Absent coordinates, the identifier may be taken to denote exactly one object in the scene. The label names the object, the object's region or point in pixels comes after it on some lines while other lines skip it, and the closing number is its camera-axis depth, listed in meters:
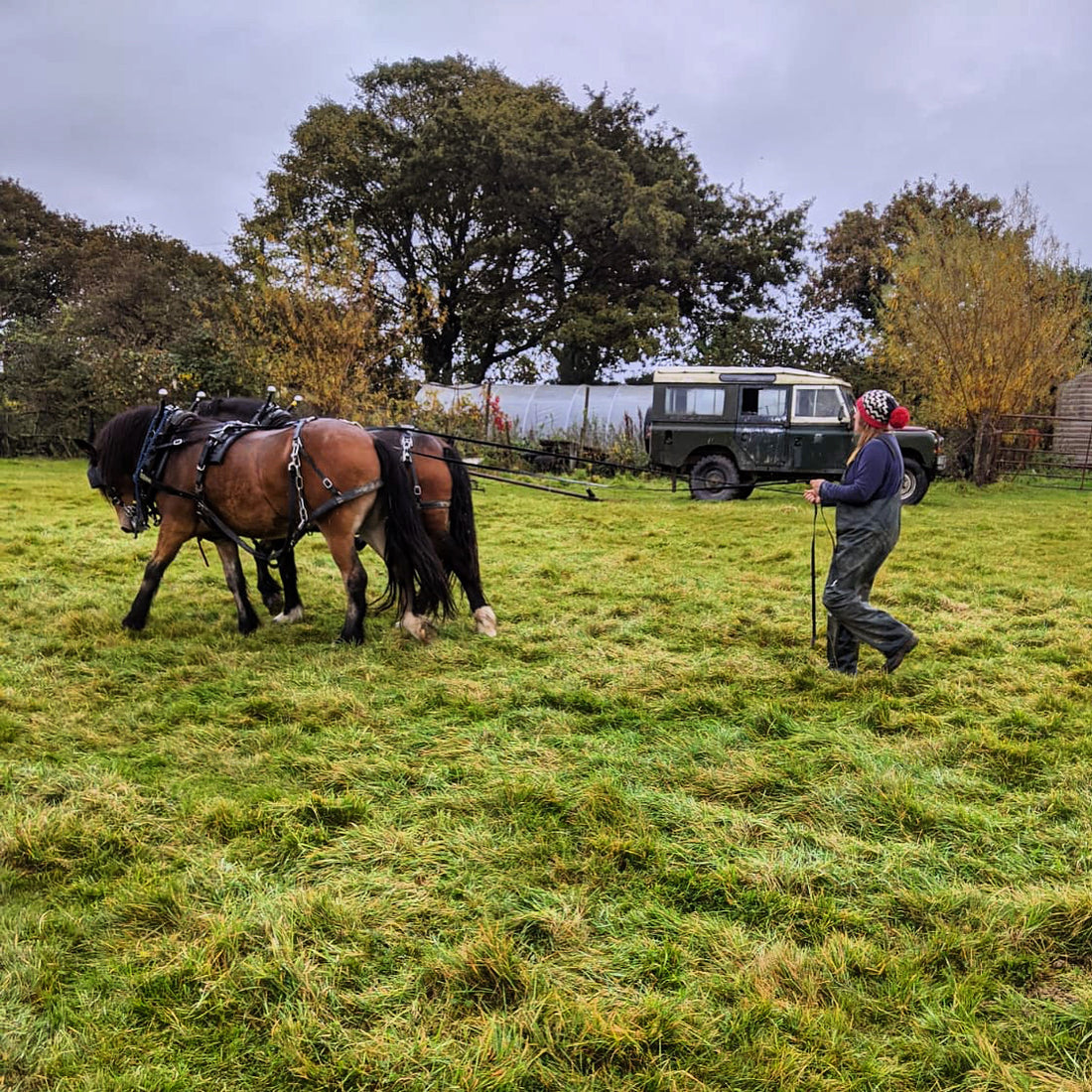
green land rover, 13.27
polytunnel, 19.36
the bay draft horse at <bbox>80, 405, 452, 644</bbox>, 4.85
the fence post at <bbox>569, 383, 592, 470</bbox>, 18.74
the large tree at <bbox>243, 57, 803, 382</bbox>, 21.44
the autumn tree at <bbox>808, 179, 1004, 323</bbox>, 26.44
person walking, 4.11
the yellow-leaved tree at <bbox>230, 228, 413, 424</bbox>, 16.64
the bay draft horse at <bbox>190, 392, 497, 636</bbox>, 5.38
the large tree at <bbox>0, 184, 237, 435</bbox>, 20.83
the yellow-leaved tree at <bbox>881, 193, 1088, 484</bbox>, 15.48
